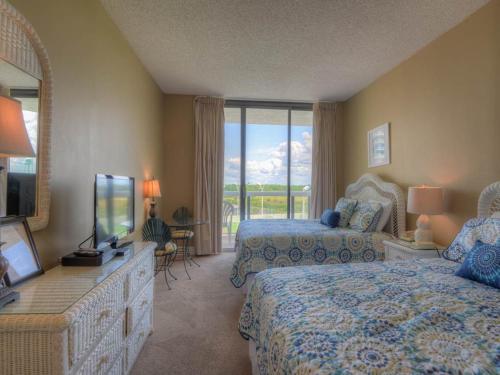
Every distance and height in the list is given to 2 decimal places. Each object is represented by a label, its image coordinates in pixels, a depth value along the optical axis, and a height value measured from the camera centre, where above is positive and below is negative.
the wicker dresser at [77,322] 0.91 -0.54
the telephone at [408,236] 2.59 -0.45
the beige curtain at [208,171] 4.43 +0.34
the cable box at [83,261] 1.50 -0.41
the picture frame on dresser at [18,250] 1.15 -0.28
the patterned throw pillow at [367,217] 2.99 -0.30
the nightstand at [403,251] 2.35 -0.55
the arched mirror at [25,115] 1.19 +0.38
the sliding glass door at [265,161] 4.70 +0.55
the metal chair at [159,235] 3.09 -0.53
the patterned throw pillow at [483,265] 1.42 -0.42
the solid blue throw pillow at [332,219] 3.27 -0.34
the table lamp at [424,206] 2.39 -0.13
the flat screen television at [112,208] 1.64 -0.13
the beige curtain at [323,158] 4.67 +0.60
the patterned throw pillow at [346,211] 3.32 -0.25
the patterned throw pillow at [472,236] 1.70 -0.30
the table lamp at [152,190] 3.54 +0.01
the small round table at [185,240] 3.55 -0.77
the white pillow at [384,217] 3.07 -0.30
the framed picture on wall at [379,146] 3.53 +0.65
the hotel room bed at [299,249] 2.65 -0.60
